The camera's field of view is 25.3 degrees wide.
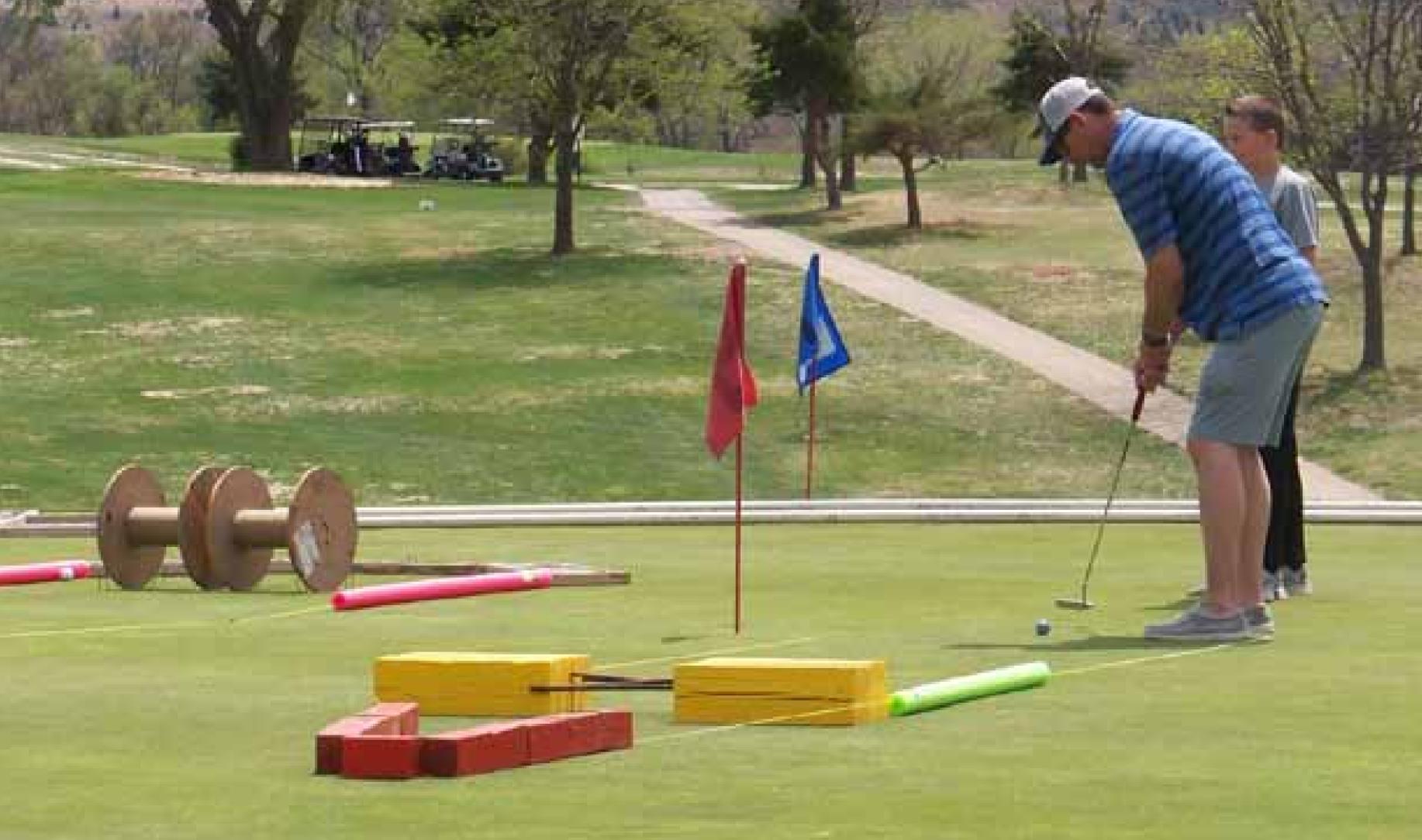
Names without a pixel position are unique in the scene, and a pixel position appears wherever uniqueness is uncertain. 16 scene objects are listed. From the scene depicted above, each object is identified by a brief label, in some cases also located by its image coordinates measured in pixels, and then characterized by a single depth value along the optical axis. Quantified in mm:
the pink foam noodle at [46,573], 16750
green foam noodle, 9547
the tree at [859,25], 85188
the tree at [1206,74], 43981
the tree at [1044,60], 86562
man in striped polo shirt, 12359
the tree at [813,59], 84250
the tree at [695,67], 57188
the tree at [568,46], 56344
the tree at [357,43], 159125
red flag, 12797
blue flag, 29781
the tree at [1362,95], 41438
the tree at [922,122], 64312
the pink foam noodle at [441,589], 14648
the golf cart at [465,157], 97500
